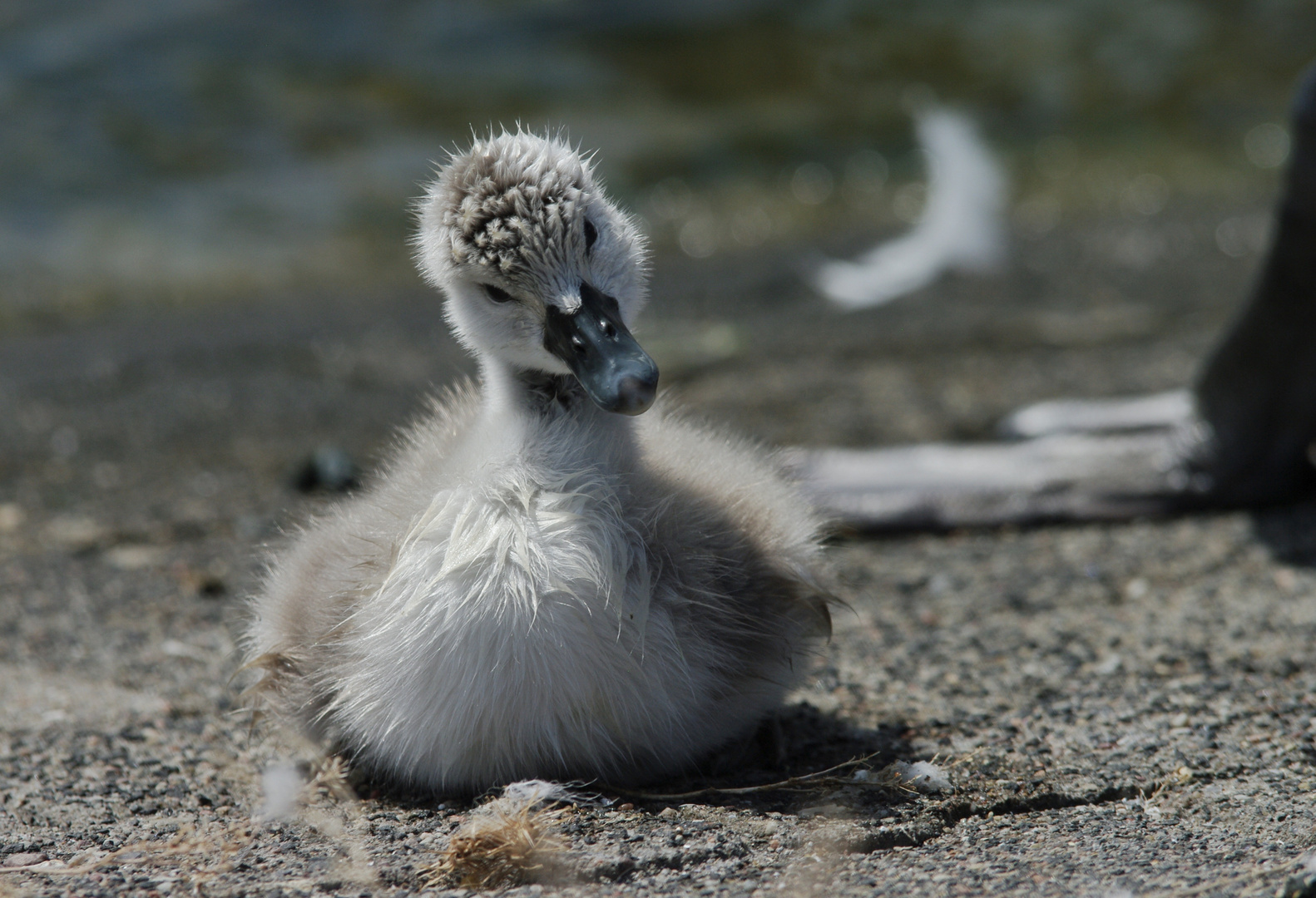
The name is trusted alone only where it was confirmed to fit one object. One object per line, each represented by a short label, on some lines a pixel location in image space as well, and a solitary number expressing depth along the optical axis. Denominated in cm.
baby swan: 473
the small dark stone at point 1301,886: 392
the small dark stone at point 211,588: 805
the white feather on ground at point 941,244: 1401
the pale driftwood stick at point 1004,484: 846
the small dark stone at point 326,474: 962
